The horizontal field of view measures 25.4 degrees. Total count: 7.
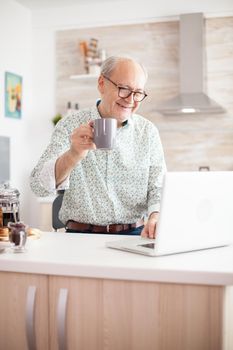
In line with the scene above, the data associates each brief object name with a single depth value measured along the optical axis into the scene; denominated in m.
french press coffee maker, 1.88
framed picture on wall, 4.85
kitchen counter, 1.32
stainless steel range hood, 4.68
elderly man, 2.04
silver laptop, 1.48
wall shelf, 5.02
